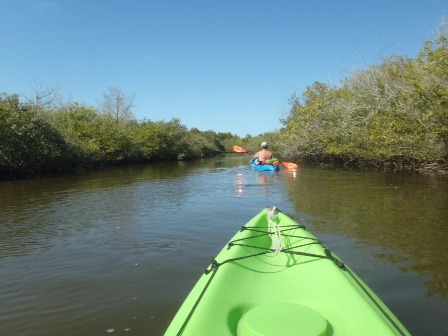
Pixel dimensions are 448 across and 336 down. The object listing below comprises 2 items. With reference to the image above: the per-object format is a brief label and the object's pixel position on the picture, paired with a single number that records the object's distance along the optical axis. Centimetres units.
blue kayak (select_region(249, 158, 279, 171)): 1951
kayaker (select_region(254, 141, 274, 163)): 2023
